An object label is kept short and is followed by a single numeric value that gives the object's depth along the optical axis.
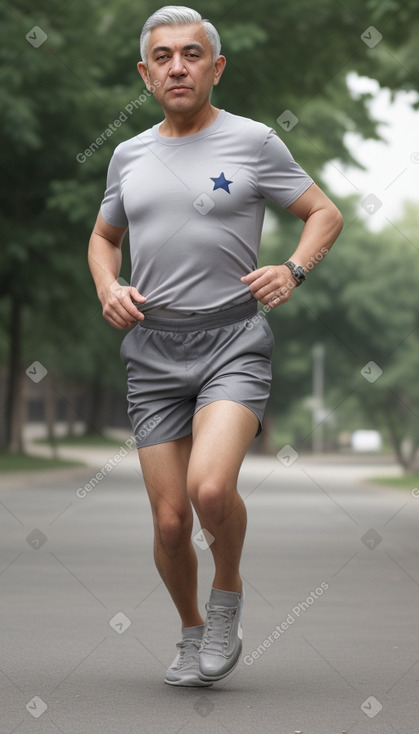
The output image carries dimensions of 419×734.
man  8.30
